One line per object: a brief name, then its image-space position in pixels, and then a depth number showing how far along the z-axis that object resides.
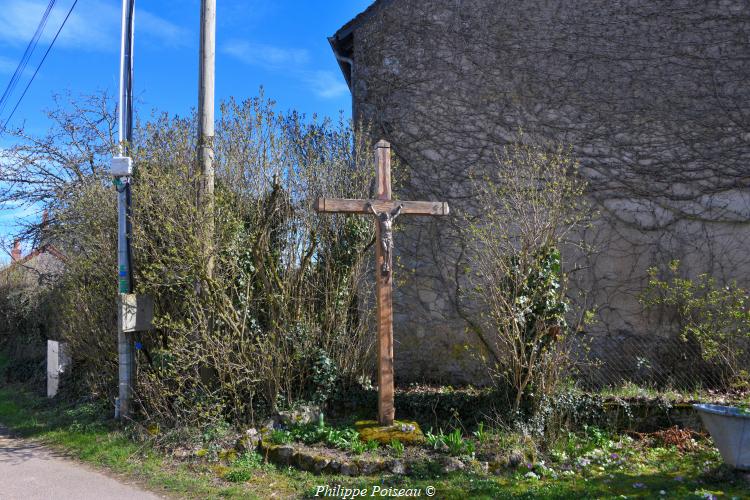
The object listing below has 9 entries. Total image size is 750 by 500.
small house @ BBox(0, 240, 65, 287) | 14.39
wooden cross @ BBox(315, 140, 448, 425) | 6.75
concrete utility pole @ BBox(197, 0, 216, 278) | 7.34
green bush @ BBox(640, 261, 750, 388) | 7.26
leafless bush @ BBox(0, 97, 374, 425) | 7.32
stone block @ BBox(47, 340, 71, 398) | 10.40
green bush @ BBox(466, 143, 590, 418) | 6.79
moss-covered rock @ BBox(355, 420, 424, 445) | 6.48
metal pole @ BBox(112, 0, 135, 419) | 7.85
